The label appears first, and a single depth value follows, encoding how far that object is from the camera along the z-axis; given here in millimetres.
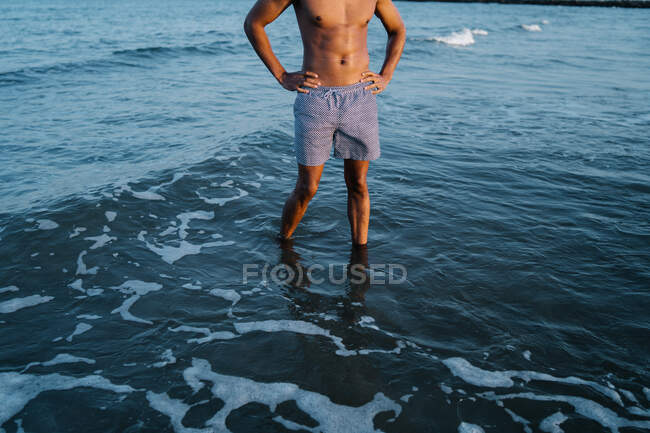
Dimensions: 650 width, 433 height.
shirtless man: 3314
